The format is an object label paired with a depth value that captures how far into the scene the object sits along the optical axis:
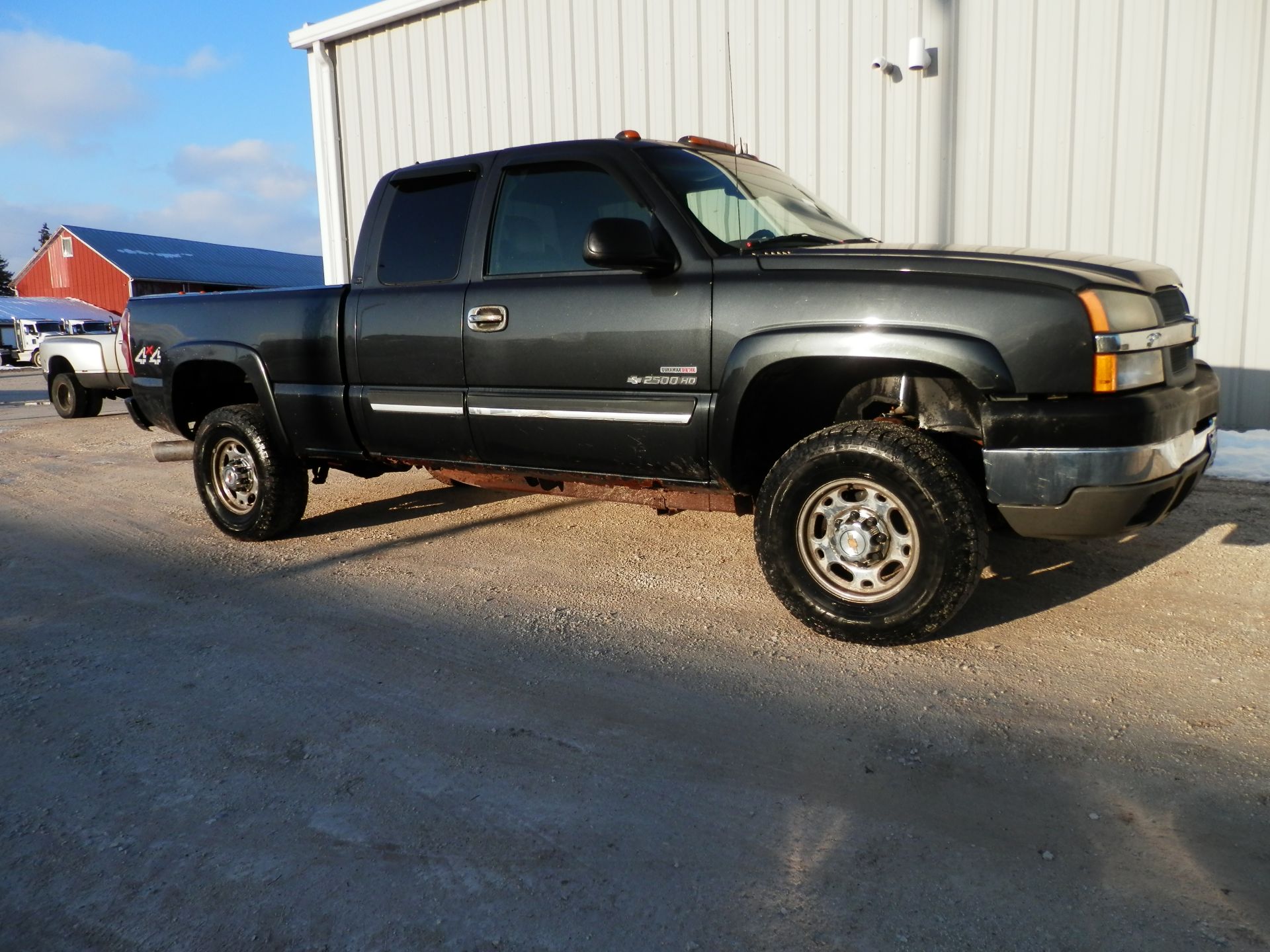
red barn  46.19
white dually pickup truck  12.69
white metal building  7.57
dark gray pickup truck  3.28
